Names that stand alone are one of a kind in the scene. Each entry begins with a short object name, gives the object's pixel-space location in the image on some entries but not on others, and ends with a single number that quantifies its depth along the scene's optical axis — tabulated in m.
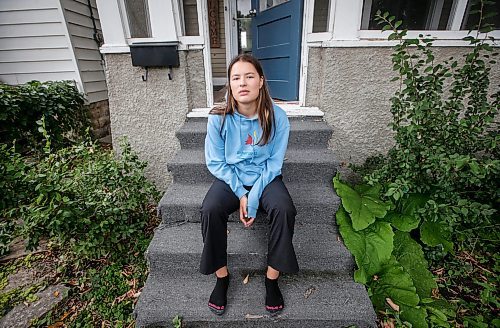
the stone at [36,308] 1.56
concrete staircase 1.47
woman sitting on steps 1.43
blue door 2.74
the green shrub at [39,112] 2.88
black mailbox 2.33
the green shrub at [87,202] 1.63
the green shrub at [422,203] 1.59
